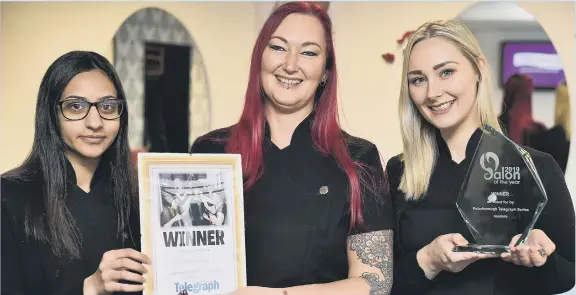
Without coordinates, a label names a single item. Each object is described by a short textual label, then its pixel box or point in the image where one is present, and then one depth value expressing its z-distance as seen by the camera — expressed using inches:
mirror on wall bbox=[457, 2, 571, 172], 97.3
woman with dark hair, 90.5
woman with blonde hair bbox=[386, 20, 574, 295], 92.5
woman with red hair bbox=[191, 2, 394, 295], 92.4
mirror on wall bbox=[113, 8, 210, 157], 97.7
